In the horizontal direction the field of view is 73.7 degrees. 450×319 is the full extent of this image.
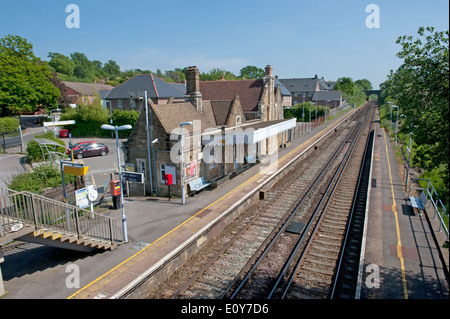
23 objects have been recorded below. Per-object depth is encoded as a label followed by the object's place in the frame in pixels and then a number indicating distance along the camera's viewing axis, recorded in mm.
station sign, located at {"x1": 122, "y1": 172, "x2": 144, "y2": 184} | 15289
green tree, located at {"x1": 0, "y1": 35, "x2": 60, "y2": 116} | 42000
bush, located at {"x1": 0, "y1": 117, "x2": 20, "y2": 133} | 35872
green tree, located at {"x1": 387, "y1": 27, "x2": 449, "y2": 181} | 7902
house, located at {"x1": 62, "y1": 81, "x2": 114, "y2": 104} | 60269
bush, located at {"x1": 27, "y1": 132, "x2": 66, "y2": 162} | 26859
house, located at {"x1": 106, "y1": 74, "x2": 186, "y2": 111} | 49469
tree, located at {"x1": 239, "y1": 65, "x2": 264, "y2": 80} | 130500
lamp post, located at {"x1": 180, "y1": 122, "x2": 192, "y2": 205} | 16864
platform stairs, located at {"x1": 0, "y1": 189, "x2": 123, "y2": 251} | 9219
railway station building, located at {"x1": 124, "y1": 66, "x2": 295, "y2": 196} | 18516
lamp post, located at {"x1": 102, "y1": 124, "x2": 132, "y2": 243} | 12736
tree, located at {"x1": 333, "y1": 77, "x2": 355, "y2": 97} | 118188
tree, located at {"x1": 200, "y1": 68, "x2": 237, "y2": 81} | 98625
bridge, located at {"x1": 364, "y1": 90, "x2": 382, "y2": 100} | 177125
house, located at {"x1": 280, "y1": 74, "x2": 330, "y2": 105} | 102206
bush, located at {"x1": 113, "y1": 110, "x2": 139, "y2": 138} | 41875
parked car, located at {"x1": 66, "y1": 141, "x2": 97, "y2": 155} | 29608
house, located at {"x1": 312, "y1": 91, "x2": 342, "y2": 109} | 91750
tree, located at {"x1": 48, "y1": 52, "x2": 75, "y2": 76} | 115438
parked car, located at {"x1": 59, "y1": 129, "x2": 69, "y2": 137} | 42062
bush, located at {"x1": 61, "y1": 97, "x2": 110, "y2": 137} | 43562
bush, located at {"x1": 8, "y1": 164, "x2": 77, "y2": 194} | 16219
